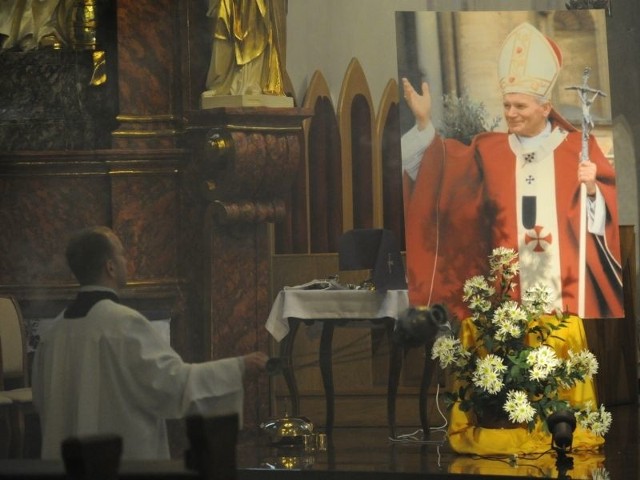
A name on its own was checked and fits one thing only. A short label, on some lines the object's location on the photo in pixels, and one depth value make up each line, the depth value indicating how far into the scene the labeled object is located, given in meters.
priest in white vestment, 11.00
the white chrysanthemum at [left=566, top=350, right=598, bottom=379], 12.34
